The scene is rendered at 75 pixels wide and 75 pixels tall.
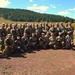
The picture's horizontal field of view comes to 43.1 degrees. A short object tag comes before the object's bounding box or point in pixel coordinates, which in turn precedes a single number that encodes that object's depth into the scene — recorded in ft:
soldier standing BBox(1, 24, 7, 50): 22.44
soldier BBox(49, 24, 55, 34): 24.46
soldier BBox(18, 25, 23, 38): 24.05
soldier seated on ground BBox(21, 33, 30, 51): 22.62
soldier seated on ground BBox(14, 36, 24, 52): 21.82
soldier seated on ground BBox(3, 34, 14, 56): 20.02
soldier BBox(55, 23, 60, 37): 24.62
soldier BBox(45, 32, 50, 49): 23.74
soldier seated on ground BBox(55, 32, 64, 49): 23.87
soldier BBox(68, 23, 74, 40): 24.63
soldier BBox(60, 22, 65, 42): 24.24
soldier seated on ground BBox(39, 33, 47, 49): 23.69
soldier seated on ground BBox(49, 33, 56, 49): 23.73
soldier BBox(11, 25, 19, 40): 23.06
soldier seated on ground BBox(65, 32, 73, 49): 23.89
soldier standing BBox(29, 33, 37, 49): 23.46
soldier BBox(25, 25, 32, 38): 24.01
